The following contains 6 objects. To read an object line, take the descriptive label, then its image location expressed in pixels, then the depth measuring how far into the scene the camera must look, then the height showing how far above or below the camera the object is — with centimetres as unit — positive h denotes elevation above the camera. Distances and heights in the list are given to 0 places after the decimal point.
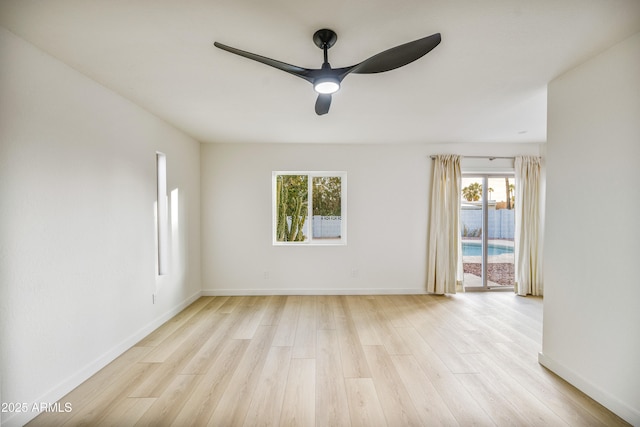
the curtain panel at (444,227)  445 -31
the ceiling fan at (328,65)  148 +80
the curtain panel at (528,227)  448 -31
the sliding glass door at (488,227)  473 -33
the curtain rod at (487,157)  460 +80
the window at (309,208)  467 -2
